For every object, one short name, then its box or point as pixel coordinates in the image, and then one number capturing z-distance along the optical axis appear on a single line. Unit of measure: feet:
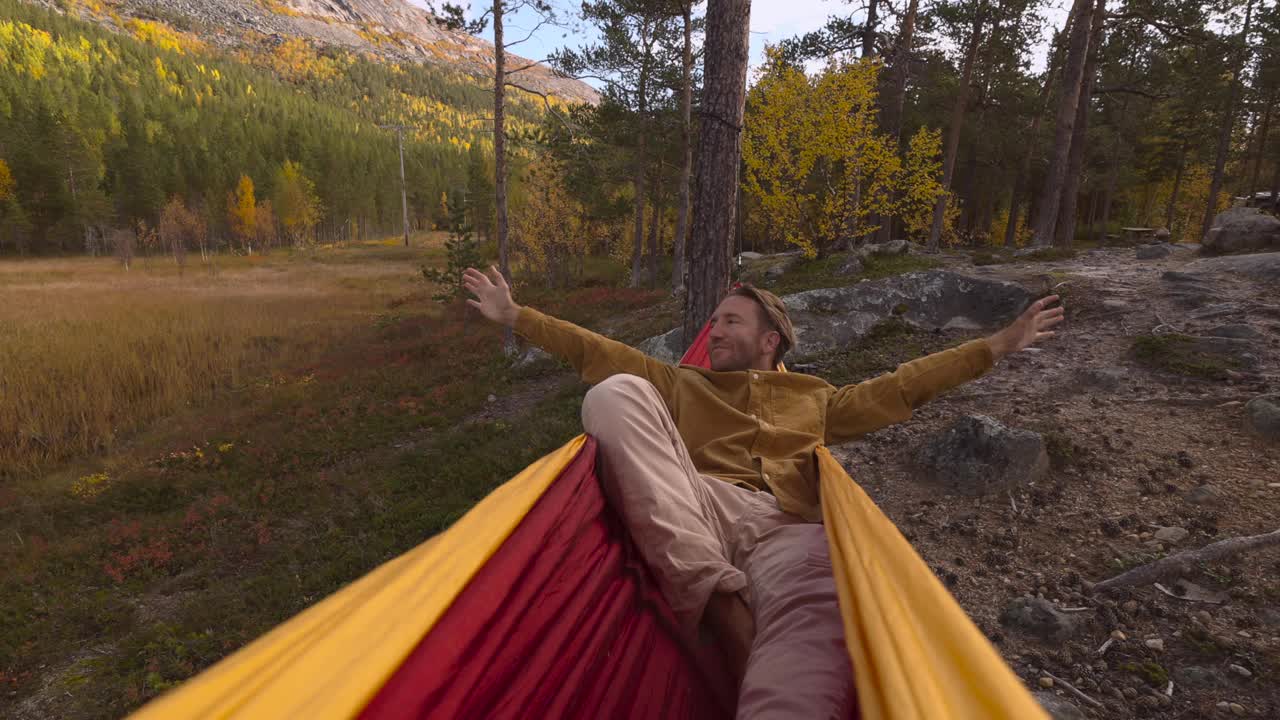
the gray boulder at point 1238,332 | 17.40
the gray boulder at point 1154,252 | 34.63
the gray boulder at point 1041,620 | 9.04
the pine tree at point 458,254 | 58.65
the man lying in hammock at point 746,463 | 5.45
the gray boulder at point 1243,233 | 32.09
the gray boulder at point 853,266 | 39.95
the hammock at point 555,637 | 3.33
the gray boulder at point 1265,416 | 12.95
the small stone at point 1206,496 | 11.31
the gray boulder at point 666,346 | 28.30
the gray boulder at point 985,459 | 13.08
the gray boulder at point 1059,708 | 7.44
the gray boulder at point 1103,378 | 16.97
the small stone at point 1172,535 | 10.44
